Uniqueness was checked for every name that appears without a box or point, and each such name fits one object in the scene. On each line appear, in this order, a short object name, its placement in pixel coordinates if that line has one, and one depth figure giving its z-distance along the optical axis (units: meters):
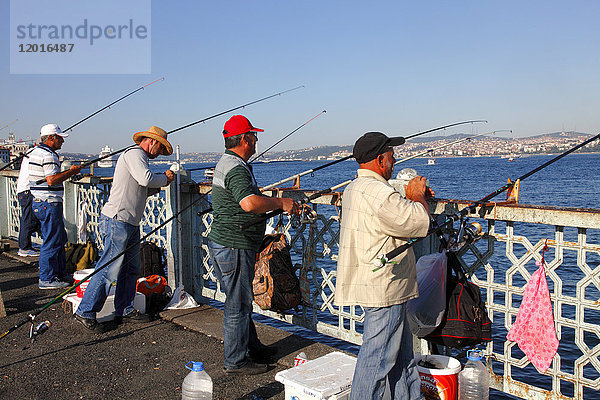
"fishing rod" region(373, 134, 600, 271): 2.70
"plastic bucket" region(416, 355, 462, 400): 3.07
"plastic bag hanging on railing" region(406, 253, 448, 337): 3.17
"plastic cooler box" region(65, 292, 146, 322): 5.15
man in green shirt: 3.82
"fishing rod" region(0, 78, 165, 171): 7.50
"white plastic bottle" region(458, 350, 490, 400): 3.25
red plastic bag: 5.35
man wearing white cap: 6.30
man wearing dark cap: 2.75
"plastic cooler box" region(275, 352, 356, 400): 3.06
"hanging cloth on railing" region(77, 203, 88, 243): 7.56
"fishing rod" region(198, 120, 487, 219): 4.59
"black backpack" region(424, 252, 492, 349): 3.18
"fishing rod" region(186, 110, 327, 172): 6.78
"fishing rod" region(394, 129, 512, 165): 4.74
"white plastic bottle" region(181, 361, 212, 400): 3.29
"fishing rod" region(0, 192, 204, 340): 4.30
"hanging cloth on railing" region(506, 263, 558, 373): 3.16
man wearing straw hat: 4.80
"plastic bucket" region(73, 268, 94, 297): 5.35
